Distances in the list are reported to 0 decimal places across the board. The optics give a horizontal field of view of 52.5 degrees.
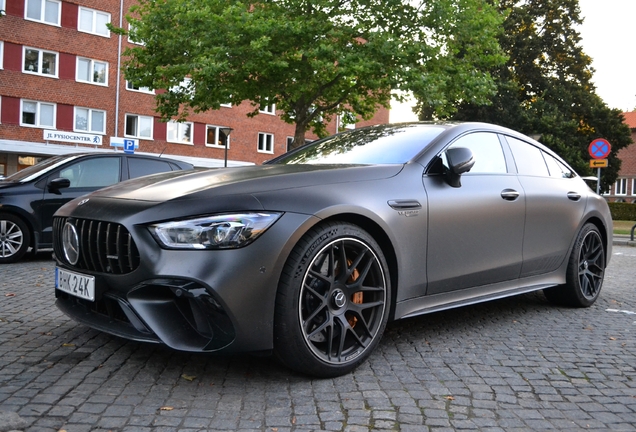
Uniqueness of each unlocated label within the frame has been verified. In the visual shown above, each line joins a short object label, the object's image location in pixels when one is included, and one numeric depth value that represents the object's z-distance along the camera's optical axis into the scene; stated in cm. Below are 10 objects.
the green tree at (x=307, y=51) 1855
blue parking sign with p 2350
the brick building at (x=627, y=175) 6738
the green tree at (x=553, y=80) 3675
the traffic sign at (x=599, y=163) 1802
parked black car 847
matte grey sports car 308
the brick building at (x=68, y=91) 3181
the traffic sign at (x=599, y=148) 1839
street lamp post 2362
